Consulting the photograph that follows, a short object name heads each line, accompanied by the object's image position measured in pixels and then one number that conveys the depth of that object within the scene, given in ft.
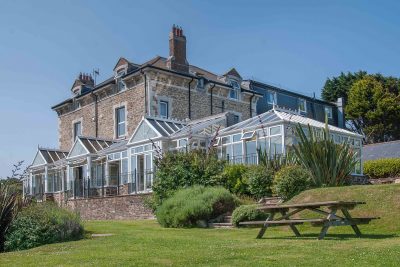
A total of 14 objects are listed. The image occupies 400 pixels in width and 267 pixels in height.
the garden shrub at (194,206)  52.13
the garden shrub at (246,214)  48.32
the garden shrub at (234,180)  64.95
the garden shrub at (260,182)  61.82
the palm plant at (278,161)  64.86
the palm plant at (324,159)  57.11
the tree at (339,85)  176.04
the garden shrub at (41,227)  40.93
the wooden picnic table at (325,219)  33.14
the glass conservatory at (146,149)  80.43
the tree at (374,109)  156.66
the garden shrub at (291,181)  56.80
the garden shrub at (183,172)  64.13
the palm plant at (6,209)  43.78
